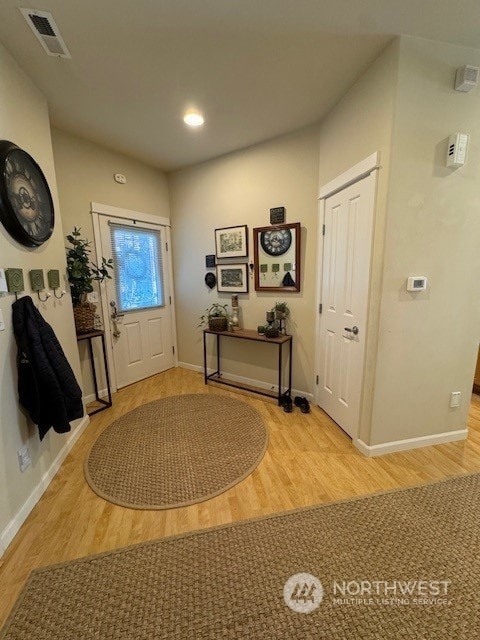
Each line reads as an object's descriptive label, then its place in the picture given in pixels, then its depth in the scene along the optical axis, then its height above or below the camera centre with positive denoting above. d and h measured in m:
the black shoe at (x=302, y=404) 2.64 -1.31
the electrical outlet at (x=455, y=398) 2.08 -0.98
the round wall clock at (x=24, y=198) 1.47 +0.50
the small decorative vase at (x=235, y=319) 3.14 -0.50
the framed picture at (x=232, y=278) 3.08 -0.01
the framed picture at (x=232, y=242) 3.01 +0.41
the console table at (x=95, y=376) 2.63 -1.06
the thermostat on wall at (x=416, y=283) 1.80 -0.06
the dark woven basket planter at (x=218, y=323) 3.10 -0.55
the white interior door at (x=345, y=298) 1.93 -0.19
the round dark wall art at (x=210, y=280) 3.34 -0.04
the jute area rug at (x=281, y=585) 1.02 -1.35
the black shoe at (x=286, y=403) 2.65 -1.30
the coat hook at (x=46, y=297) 1.81 -0.13
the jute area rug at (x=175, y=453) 1.69 -1.37
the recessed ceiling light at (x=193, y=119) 2.24 +1.39
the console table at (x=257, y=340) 2.75 -0.88
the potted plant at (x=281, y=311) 2.79 -0.37
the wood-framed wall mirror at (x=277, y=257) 2.70 +0.20
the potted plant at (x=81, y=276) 2.33 +0.02
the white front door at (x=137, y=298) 3.09 -0.26
